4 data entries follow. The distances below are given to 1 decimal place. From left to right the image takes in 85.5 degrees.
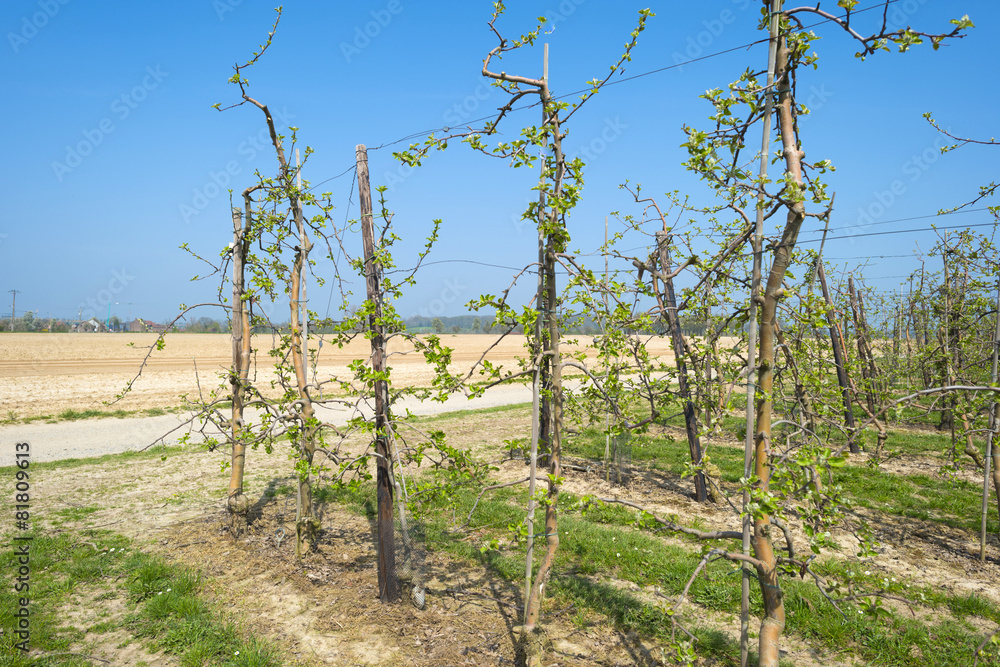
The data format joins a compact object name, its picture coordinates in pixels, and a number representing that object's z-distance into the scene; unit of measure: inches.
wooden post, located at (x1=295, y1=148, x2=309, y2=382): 203.2
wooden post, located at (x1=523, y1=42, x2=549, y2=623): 135.0
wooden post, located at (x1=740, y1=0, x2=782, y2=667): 104.9
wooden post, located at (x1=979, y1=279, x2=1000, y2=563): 202.8
